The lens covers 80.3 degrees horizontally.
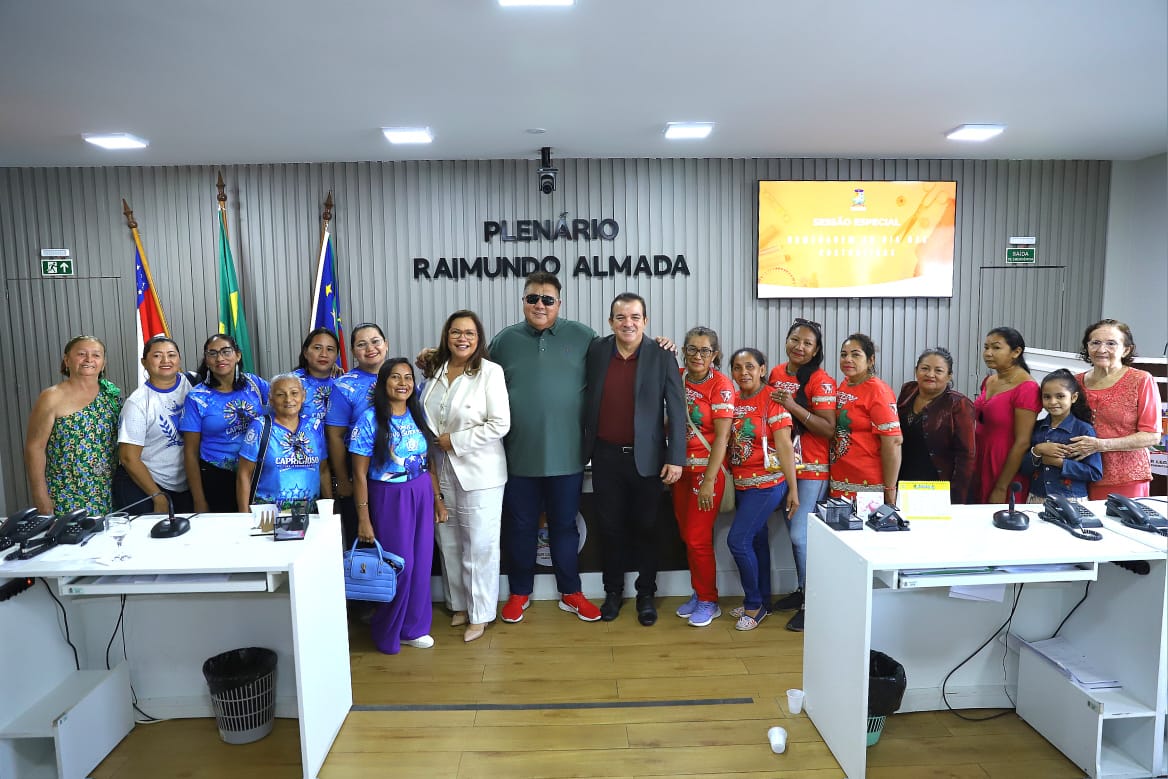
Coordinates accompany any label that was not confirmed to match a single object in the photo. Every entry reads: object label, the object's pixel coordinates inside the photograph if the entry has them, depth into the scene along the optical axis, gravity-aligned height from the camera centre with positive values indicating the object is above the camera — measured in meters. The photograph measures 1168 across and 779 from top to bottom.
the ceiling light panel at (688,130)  4.58 +1.30
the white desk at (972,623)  2.23 -1.13
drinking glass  2.51 -0.74
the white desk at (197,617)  2.23 -1.09
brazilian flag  5.47 +0.18
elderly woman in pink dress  3.12 -0.44
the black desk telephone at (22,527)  2.38 -0.69
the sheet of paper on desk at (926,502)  2.58 -0.68
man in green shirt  3.37 -0.47
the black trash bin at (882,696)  2.46 -1.34
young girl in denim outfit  3.12 -0.57
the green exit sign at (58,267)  5.69 +0.51
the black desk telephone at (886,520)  2.47 -0.72
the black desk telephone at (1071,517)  2.41 -0.72
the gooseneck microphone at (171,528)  2.50 -0.72
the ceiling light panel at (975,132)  4.73 +1.30
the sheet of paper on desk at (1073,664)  2.44 -1.27
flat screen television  5.82 +0.69
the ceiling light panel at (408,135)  4.63 +1.30
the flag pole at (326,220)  5.56 +0.86
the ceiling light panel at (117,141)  4.58 +1.27
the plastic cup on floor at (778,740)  2.45 -1.48
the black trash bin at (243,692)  2.53 -1.34
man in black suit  3.31 -0.48
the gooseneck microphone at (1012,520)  2.49 -0.73
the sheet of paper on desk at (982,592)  2.59 -1.03
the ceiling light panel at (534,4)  2.71 +1.26
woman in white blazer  3.24 -0.59
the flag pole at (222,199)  5.45 +1.02
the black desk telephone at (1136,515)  2.42 -0.71
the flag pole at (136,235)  5.44 +0.74
